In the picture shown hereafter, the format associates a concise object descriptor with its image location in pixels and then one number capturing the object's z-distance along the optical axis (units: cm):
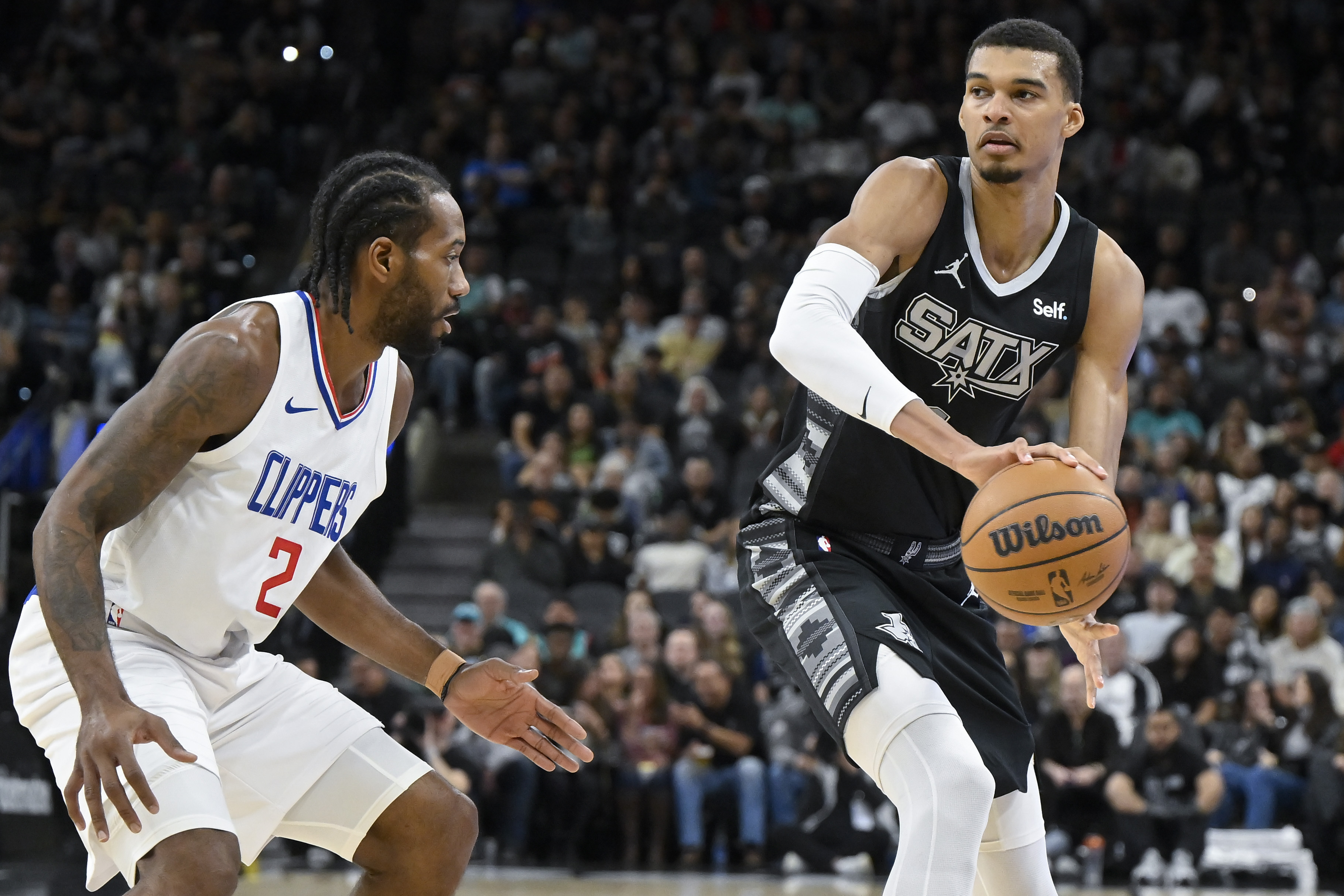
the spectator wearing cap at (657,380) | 1225
